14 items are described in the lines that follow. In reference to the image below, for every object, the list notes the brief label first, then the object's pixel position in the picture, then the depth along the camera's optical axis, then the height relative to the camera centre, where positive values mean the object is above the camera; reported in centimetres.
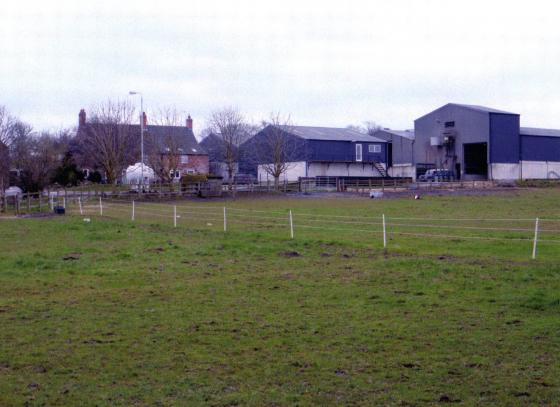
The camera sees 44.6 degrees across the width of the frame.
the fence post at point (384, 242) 1908 -186
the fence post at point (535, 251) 1604 -184
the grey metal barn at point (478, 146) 7206 +313
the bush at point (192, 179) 5909 -10
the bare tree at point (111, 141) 6022 +343
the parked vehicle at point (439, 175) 7169 -1
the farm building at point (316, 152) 6991 +261
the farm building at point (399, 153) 7988 +272
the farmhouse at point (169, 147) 5997 +304
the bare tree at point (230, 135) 7006 +446
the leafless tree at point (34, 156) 5319 +203
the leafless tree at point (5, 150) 4988 +231
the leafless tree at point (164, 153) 5931 +220
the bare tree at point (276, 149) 6575 +288
